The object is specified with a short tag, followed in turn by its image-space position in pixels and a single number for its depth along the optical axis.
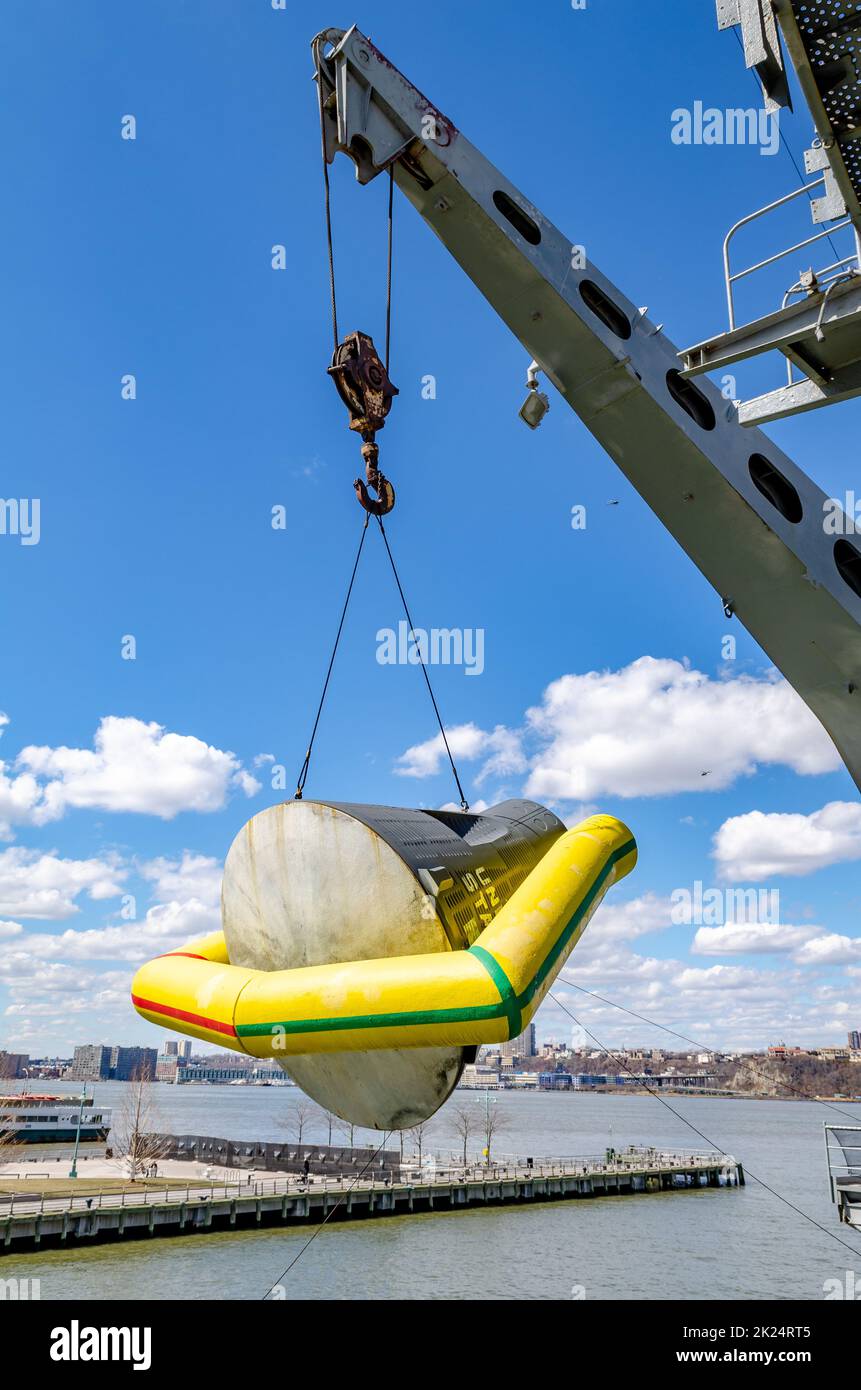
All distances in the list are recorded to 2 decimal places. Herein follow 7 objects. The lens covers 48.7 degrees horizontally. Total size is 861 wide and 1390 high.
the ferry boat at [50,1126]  87.31
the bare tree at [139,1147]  57.72
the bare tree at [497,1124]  81.49
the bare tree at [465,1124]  84.56
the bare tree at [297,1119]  118.68
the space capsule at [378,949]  6.25
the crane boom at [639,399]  10.84
